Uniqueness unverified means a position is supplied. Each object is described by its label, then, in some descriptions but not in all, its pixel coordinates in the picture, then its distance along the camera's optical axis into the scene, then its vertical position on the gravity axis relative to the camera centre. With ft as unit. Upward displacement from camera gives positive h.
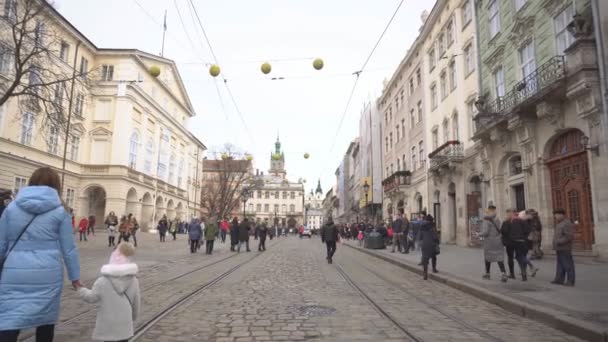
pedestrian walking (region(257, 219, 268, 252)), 82.04 -0.57
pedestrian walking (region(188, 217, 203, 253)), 70.44 -0.54
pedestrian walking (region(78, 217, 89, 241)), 88.53 +0.32
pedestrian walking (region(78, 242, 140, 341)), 12.51 -1.95
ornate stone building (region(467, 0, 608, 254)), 44.29 +14.57
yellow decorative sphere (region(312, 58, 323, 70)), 48.43 +18.33
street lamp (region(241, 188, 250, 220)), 155.88 +13.17
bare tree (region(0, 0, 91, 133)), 49.39 +20.28
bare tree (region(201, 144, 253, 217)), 169.37 +20.66
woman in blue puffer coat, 11.28 -0.83
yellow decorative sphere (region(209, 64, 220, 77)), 48.52 +17.53
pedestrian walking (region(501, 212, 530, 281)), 32.45 -0.19
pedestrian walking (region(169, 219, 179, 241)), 113.99 +0.34
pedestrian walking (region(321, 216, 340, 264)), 55.47 -0.35
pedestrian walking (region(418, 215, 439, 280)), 38.52 -0.63
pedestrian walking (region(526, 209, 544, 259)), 47.50 +0.12
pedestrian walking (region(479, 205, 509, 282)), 33.42 -0.29
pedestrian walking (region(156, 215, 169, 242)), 105.60 +0.26
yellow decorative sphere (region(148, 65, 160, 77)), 52.18 +18.69
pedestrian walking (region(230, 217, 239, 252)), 78.43 -0.46
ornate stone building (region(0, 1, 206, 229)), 107.86 +26.26
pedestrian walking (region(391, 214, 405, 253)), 68.75 +0.69
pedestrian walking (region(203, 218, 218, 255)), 69.10 -0.48
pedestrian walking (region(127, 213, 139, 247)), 71.22 +0.75
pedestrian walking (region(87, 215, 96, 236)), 109.09 +1.43
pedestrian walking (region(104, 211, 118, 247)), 71.10 +0.66
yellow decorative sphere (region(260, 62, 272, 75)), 49.55 +18.22
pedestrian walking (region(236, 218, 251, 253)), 78.04 -0.08
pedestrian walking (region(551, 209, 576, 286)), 29.73 -0.98
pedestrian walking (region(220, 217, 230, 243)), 119.75 +0.06
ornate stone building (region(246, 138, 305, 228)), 442.09 +29.11
